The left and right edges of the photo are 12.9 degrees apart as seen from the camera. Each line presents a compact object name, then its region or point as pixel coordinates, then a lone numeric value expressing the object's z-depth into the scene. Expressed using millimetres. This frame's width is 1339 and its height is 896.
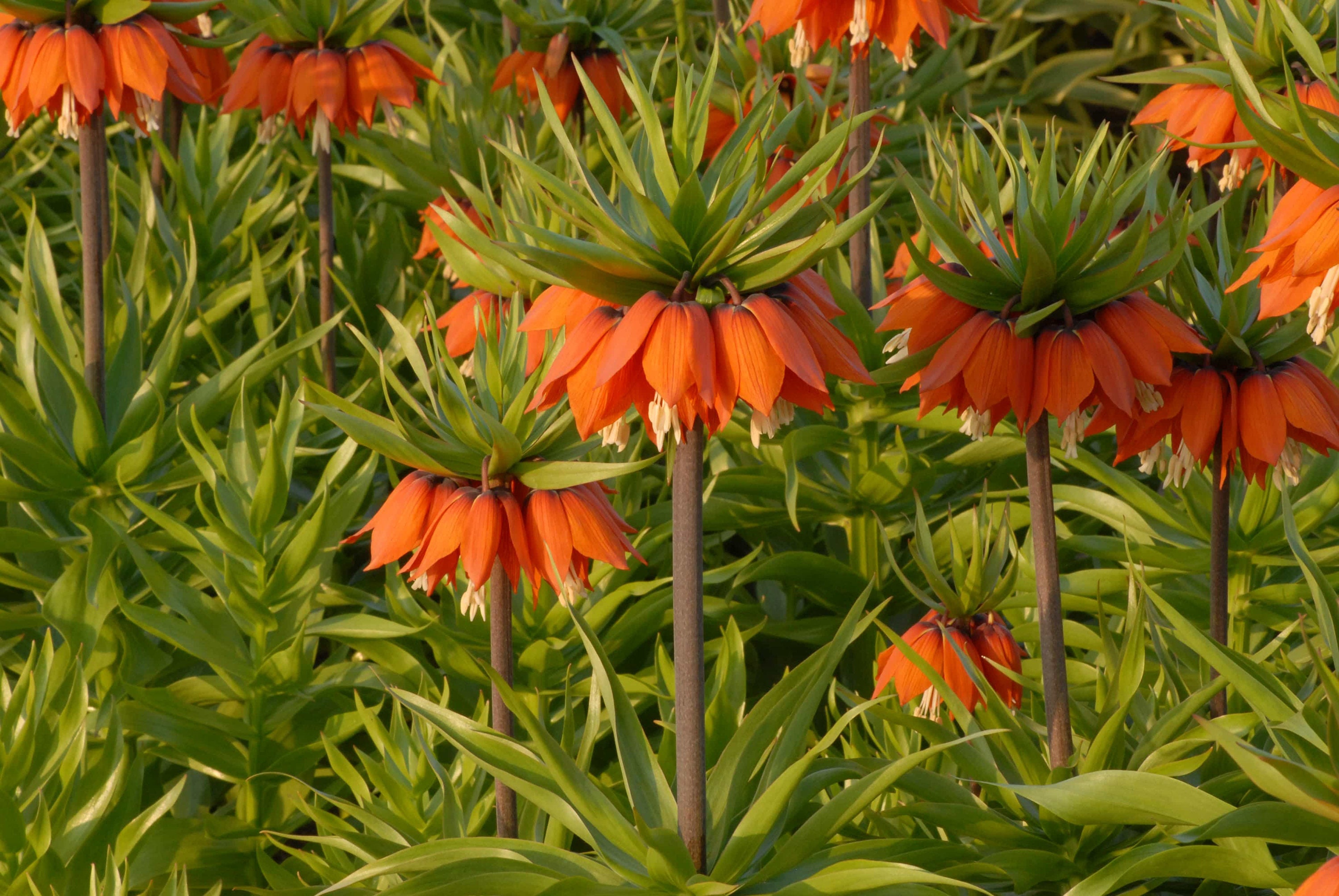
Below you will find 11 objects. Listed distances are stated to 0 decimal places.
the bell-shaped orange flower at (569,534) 3212
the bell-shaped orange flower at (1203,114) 3540
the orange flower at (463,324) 3702
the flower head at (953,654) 3377
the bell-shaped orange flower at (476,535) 3203
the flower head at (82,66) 3584
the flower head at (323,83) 3845
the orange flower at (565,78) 4121
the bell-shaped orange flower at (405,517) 3232
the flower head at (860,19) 3610
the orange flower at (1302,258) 3175
